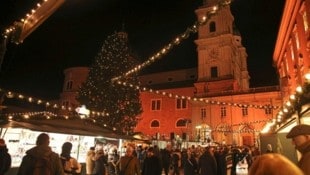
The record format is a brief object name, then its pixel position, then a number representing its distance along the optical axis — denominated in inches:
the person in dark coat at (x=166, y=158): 596.4
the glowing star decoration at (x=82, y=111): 690.8
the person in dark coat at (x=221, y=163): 478.2
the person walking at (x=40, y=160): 165.2
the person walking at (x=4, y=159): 310.6
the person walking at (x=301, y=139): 119.1
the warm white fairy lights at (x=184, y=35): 296.4
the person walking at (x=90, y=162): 455.8
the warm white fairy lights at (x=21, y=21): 270.3
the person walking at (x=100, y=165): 421.7
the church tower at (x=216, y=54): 1595.7
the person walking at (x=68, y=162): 223.5
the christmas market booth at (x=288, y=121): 292.2
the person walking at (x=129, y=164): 313.7
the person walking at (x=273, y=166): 72.6
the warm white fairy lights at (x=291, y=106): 281.4
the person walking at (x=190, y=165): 484.7
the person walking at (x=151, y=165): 355.6
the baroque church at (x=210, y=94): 1375.5
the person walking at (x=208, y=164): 392.5
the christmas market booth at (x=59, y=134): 379.9
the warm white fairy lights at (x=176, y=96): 452.8
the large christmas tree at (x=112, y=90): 1119.0
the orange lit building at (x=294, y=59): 312.2
